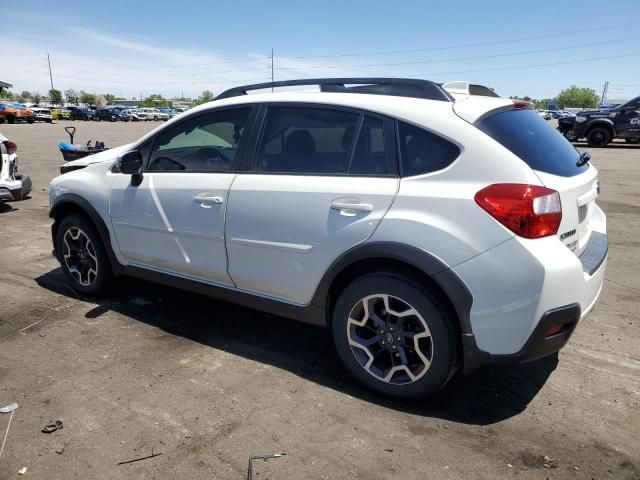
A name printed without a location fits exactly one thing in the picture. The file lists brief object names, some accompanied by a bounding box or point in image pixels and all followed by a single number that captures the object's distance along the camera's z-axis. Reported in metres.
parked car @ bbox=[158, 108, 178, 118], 67.76
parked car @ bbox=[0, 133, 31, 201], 7.75
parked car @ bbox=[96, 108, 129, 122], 54.72
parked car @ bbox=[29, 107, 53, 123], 44.73
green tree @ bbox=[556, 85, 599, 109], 163.56
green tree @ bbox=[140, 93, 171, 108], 132.98
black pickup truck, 19.28
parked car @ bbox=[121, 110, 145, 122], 56.39
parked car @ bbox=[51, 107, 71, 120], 55.55
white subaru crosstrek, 2.54
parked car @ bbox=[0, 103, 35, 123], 41.23
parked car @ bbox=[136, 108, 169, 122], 60.16
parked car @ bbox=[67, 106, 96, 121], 55.38
